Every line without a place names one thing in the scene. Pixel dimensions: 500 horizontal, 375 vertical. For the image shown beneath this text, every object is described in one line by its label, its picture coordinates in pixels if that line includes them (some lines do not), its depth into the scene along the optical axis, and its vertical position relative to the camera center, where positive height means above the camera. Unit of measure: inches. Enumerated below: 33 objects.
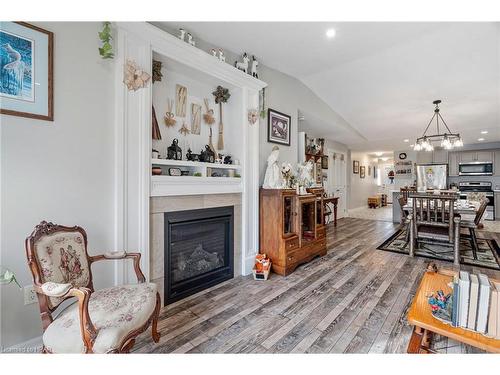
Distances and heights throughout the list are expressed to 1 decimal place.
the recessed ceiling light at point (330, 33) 100.1 +67.9
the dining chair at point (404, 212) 165.5 -20.1
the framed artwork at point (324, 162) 252.4 +25.9
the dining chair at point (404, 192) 212.8 -6.4
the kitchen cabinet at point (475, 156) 285.6 +37.0
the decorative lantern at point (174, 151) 90.2 +13.4
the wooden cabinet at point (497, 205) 273.3 -23.5
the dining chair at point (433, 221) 126.8 -20.9
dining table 139.7 -14.8
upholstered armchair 44.6 -27.1
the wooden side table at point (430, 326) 48.5 -32.4
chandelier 152.7 +29.8
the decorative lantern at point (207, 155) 99.2 +13.0
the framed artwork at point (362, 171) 374.0 +23.6
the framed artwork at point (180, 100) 97.3 +36.5
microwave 285.3 +21.2
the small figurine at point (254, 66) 115.3 +60.0
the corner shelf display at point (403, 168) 339.3 +26.0
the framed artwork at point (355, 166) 353.4 +29.4
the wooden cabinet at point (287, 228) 113.3 -22.7
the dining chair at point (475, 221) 138.7 -22.2
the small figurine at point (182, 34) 88.9 +59.1
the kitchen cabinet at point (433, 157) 306.3 +38.8
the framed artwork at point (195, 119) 103.0 +30.2
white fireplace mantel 72.9 +16.1
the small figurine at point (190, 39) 91.3 +58.3
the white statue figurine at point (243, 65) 110.8 +58.5
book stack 49.7 -26.9
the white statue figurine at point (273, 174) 118.3 +5.8
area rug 131.2 -43.0
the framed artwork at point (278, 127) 127.8 +33.7
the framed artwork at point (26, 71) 56.0 +29.2
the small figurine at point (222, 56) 100.6 +57.2
